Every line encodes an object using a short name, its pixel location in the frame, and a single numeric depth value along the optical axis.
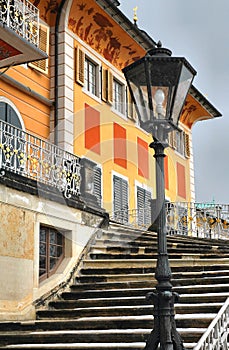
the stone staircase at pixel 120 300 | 8.13
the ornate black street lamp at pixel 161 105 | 5.73
